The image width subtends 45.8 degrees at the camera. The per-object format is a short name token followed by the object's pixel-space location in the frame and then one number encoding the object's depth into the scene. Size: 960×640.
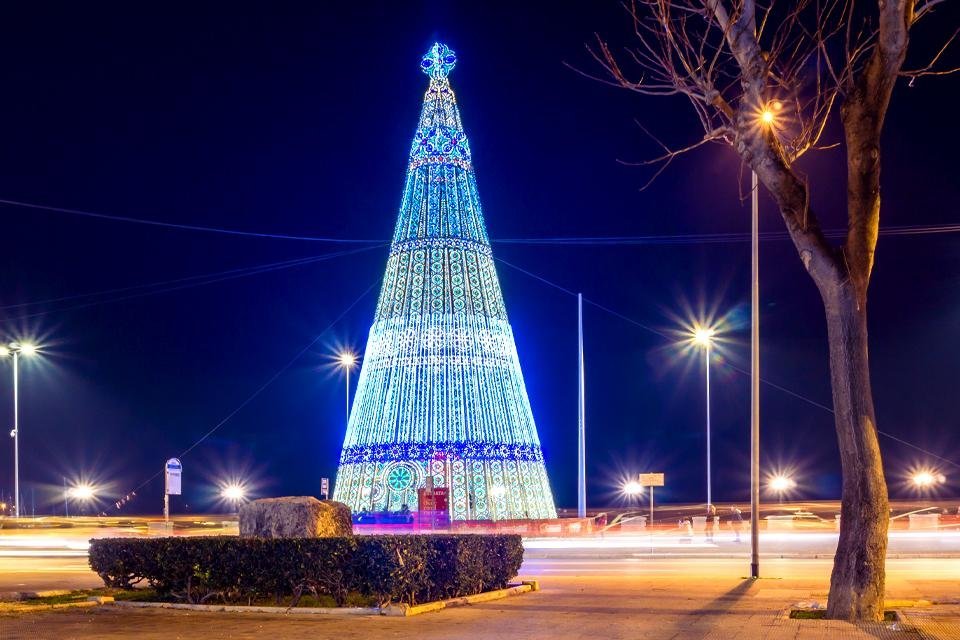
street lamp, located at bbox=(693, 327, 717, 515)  41.38
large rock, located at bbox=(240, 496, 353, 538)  18.64
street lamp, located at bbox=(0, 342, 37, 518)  44.00
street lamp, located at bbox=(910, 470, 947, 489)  64.44
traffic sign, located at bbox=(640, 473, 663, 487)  30.36
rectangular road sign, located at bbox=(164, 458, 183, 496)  25.05
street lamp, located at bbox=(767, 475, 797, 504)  64.69
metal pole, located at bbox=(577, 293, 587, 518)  39.00
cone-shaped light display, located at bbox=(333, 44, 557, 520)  33.22
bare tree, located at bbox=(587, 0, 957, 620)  15.02
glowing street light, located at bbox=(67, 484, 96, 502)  56.98
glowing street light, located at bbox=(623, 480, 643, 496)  62.84
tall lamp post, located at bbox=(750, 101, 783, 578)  22.41
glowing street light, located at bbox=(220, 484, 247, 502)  54.34
